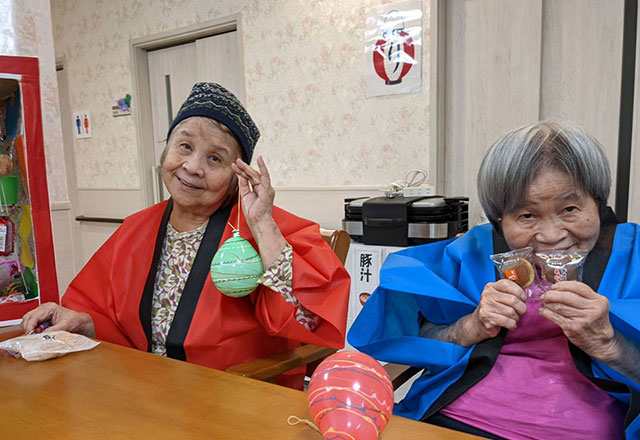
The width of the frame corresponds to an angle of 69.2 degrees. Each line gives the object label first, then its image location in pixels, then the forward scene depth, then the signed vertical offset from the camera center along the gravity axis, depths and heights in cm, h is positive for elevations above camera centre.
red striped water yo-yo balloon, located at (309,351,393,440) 61 -32
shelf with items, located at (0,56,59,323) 139 -10
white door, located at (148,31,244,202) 357 +70
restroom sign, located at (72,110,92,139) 439 +37
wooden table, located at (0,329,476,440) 71 -42
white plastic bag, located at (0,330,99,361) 100 -40
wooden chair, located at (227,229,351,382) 114 -53
